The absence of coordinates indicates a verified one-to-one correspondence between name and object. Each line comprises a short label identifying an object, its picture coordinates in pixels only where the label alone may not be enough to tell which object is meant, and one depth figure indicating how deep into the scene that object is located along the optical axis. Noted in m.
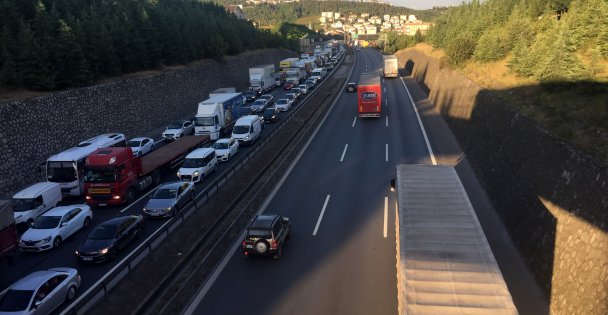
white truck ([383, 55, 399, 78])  75.69
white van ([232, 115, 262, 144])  36.12
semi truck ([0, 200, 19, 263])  16.56
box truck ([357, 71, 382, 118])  42.56
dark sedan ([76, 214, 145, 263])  17.36
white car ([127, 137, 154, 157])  33.38
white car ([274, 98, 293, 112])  52.06
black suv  16.39
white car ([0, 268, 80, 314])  13.47
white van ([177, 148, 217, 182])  27.44
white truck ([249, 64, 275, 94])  65.50
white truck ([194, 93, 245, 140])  38.03
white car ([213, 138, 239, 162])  32.44
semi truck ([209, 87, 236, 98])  51.55
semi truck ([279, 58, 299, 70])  86.19
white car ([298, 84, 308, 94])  64.38
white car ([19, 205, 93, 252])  19.02
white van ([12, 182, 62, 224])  21.86
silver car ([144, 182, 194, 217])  21.86
